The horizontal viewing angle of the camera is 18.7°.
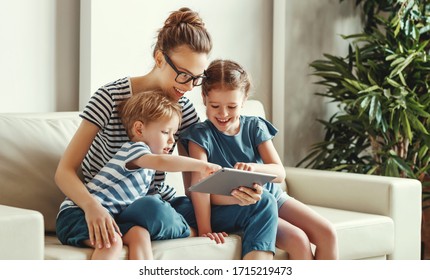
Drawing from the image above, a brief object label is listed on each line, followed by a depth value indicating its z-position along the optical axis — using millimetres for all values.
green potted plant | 6528
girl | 4448
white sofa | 3641
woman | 4121
